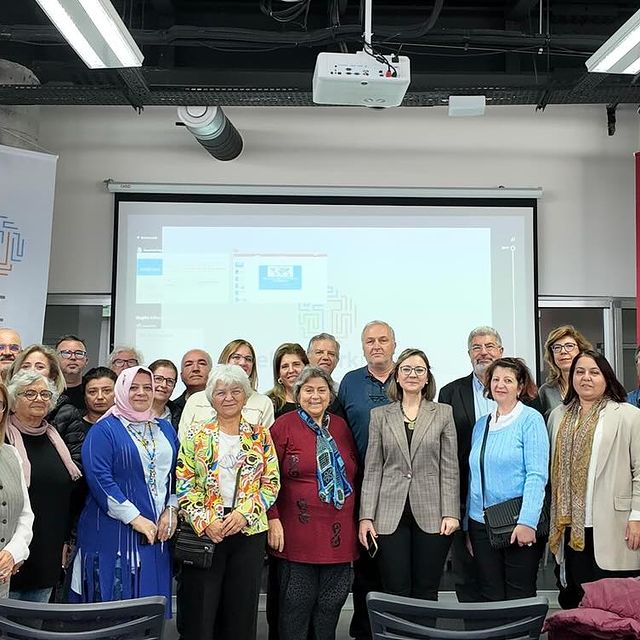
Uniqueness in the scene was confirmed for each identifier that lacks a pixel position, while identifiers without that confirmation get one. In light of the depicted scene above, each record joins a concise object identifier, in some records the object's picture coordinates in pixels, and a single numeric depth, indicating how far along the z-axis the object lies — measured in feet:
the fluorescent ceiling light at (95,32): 11.31
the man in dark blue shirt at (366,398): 12.94
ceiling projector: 12.28
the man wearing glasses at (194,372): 14.53
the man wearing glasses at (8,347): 13.41
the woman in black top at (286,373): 13.31
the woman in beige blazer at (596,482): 11.44
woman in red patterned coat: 11.58
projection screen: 19.90
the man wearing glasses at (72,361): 13.76
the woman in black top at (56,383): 11.67
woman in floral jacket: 10.91
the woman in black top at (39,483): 10.48
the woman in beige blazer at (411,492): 11.76
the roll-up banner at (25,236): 16.83
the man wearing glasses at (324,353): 13.84
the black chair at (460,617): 6.81
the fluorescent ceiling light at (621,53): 11.95
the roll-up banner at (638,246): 19.53
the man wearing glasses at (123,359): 14.58
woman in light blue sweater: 11.53
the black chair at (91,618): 6.82
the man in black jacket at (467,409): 12.92
